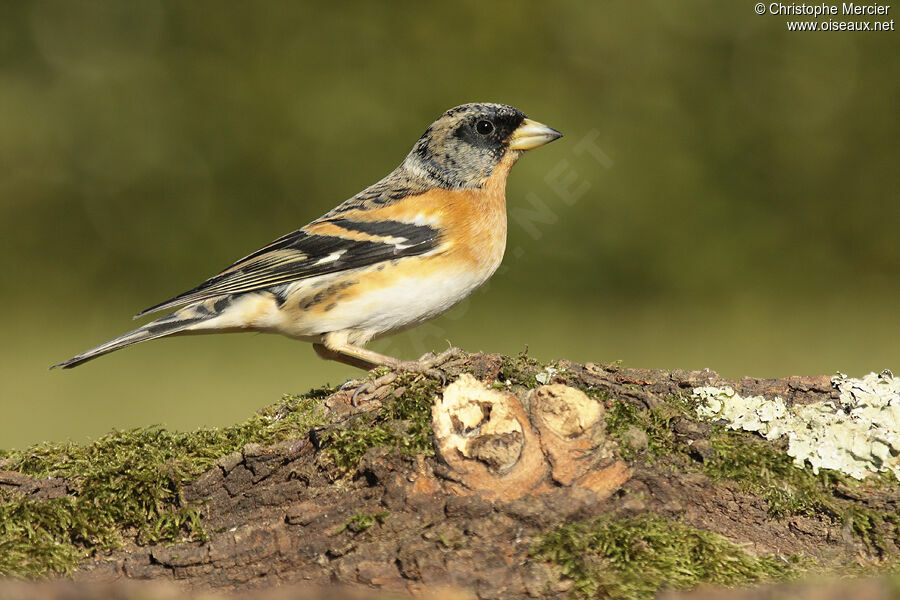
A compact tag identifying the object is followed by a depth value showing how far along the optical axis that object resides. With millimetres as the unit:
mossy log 4117
